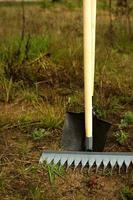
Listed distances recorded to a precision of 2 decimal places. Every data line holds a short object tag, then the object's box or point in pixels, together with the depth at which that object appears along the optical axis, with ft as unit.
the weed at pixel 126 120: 10.05
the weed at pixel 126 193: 7.89
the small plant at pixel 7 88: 11.14
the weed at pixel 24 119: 10.28
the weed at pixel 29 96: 11.16
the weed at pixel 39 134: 9.75
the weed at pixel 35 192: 7.90
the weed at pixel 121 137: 9.53
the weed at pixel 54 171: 8.53
